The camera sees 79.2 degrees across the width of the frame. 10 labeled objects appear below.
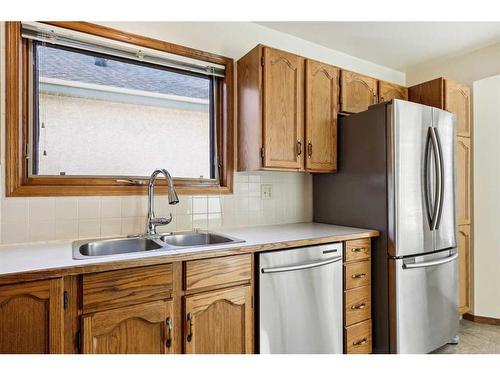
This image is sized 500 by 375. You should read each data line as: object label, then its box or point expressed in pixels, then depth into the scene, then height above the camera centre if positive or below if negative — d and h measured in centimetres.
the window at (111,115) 165 +47
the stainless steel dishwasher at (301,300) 159 -63
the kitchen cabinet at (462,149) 253 +33
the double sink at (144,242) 160 -31
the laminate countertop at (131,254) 111 -29
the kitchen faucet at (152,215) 178 -16
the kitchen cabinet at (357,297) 187 -69
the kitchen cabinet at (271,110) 199 +53
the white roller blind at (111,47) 164 +86
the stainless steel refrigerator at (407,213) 190 -18
